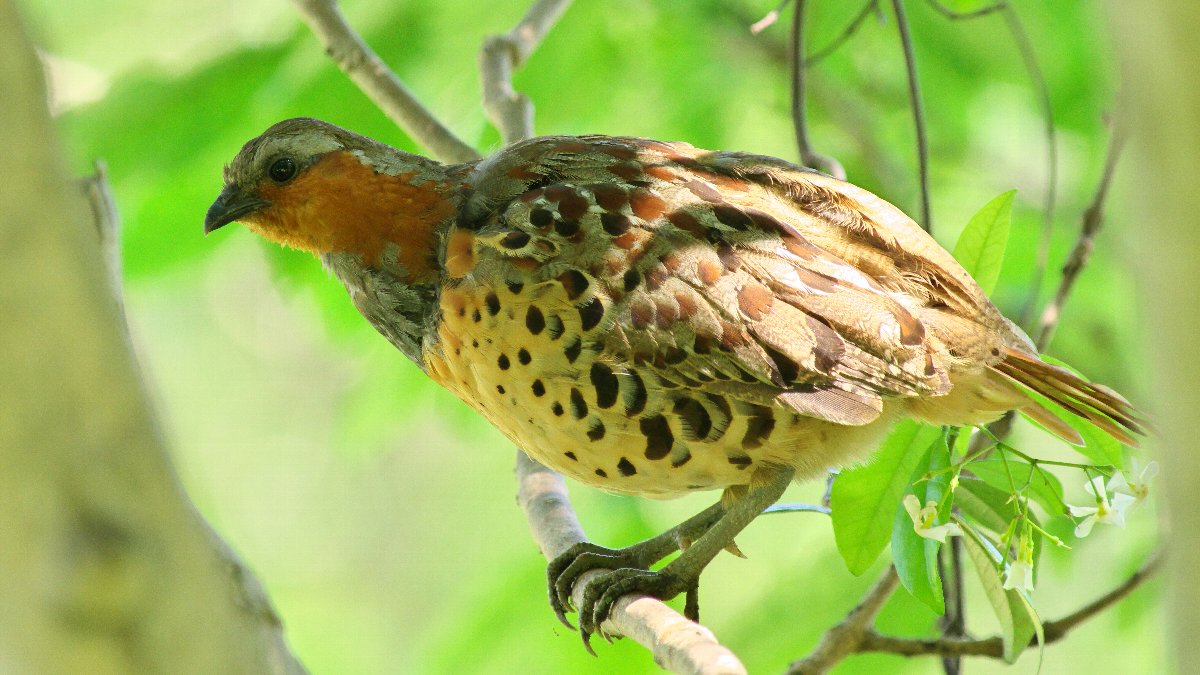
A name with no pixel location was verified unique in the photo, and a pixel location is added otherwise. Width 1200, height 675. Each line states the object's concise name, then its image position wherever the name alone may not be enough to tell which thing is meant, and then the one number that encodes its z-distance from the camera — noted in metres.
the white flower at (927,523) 6.18
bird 6.73
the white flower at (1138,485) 6.51
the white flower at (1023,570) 6.23
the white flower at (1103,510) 6.48
